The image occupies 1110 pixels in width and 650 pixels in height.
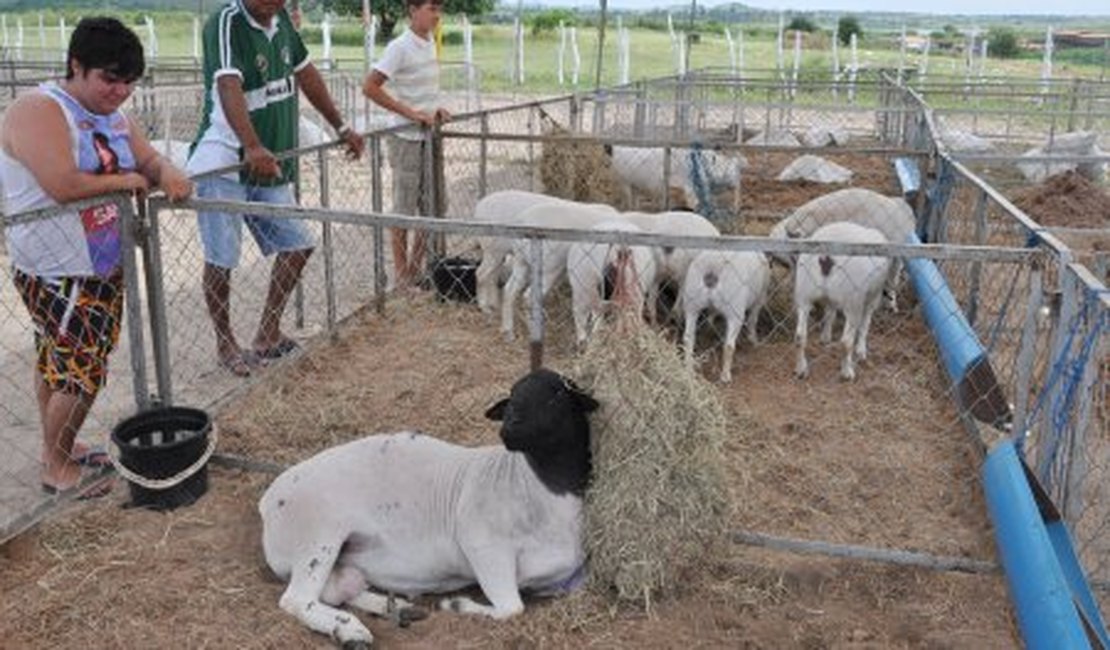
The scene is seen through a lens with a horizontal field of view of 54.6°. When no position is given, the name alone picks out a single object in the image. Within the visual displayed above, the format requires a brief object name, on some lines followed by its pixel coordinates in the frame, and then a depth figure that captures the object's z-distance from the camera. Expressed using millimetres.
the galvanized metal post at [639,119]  12617
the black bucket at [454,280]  7727
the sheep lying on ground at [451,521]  3672
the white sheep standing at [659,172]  10477
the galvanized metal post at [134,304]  4484
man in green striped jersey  5484
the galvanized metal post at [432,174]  8008
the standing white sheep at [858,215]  7902
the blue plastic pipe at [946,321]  5180
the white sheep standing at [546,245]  6934
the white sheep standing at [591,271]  6305
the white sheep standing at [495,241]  7527
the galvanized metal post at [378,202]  7273
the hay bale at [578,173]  10273
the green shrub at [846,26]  55034
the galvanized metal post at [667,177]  9234
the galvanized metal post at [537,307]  4137
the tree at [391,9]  45906
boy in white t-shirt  7719
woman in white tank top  4039
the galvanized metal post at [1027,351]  3883
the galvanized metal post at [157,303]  4602
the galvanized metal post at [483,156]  8431
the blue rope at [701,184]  9597
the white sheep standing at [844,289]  6289
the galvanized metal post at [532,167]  10326
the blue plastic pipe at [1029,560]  3176
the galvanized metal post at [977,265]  6047
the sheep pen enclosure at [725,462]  3629
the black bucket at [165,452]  4309
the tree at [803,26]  61841
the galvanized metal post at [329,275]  6586
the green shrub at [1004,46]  56500
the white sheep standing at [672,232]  6859
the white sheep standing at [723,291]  6293
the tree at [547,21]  63072
